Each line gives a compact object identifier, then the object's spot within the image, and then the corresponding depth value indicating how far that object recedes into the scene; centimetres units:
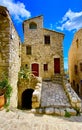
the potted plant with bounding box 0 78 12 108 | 436
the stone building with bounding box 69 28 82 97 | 947
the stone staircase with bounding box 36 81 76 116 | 390
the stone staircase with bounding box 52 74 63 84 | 850
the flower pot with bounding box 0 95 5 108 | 400
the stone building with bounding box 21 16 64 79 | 934
